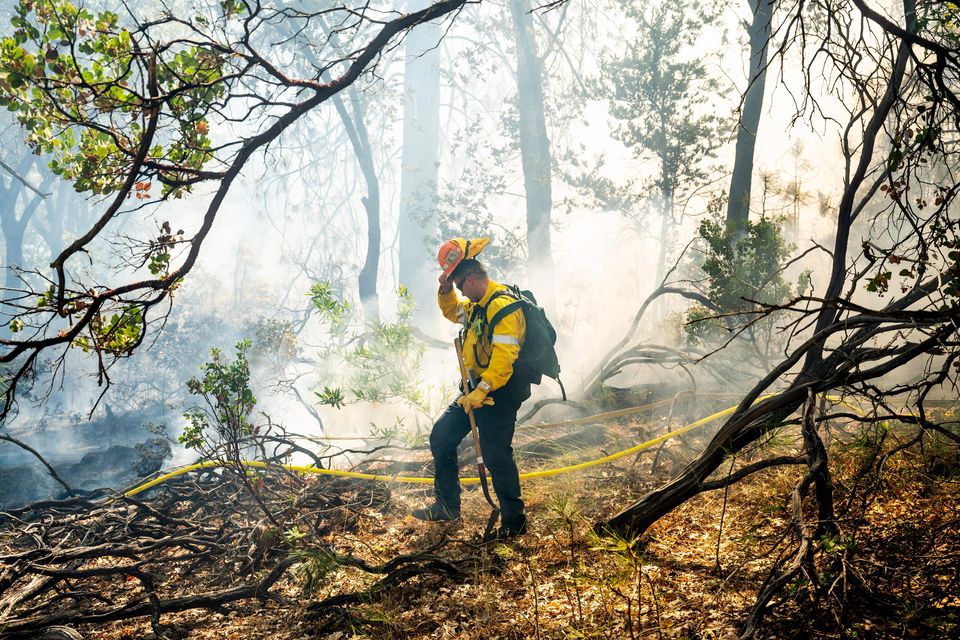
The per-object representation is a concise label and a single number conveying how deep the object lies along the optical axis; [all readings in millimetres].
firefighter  4379
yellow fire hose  5094
